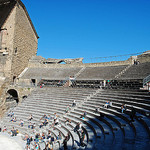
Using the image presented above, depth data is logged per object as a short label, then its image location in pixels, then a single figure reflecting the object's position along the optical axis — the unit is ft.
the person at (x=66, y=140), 28.33
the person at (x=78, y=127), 33.65
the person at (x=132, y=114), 29.13
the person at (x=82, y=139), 26.35
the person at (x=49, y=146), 31.17
